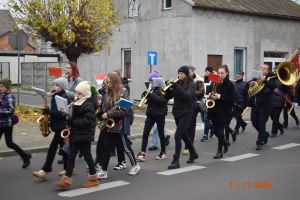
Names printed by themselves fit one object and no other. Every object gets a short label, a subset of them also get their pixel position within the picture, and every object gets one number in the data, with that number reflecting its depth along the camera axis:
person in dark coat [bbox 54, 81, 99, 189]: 6.87
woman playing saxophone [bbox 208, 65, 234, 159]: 9.01
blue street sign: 18.67
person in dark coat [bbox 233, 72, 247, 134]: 11.29
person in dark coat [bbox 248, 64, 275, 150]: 10.02
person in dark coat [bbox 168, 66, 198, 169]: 8.22
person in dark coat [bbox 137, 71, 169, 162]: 8.84
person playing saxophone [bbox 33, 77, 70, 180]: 7.43
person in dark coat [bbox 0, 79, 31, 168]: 8.07
